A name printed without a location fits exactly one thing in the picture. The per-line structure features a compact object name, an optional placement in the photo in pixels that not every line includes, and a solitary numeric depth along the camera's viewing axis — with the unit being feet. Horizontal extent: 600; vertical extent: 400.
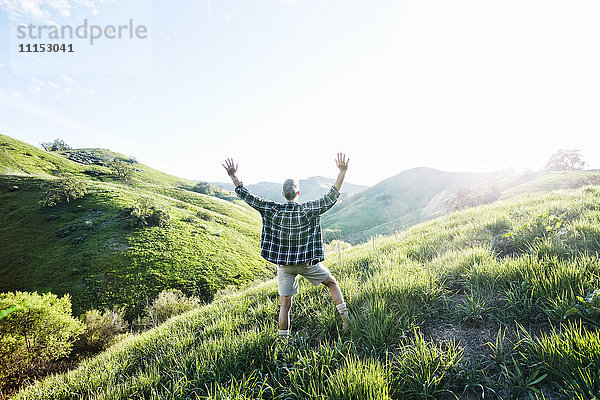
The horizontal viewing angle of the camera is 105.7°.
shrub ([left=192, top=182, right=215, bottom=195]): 426.92
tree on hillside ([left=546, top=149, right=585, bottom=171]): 261.56
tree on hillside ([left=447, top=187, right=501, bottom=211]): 127.66
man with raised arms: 12.87
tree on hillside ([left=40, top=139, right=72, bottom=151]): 489.26
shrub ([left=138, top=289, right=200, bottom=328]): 92.57
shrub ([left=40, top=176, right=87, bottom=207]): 194.80
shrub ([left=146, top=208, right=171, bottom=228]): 187.93
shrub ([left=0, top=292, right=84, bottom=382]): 56.13
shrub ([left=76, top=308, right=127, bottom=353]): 76.43
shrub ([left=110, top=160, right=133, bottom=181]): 346.33
